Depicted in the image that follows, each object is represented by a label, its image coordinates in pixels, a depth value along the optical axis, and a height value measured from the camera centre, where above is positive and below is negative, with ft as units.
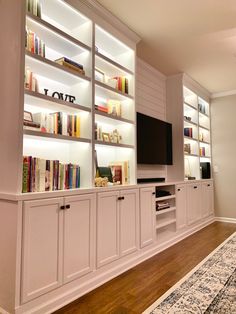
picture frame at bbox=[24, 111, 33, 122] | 6.58 +1.64
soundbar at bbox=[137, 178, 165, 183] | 11.52 -0.23
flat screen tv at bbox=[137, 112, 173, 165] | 11.57 +1.80
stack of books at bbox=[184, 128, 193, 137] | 15.30 +2.78
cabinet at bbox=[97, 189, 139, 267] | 7.75 -1.71
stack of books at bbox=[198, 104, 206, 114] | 16.81 +4.78
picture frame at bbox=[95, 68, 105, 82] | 9.13 +3.85
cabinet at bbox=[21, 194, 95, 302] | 5.72 -1.75
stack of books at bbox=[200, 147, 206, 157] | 16.94 +1.70
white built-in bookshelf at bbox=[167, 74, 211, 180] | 14.20 +3.33
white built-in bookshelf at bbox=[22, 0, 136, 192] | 6.97 +2.99
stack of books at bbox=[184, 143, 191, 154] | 14.96 +1.72
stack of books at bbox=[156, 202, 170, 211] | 11.25 -1.44
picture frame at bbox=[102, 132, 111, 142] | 9.17 +1.47
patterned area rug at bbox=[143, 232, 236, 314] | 6.16 -3.37
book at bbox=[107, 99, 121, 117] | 9.70 +2.78
